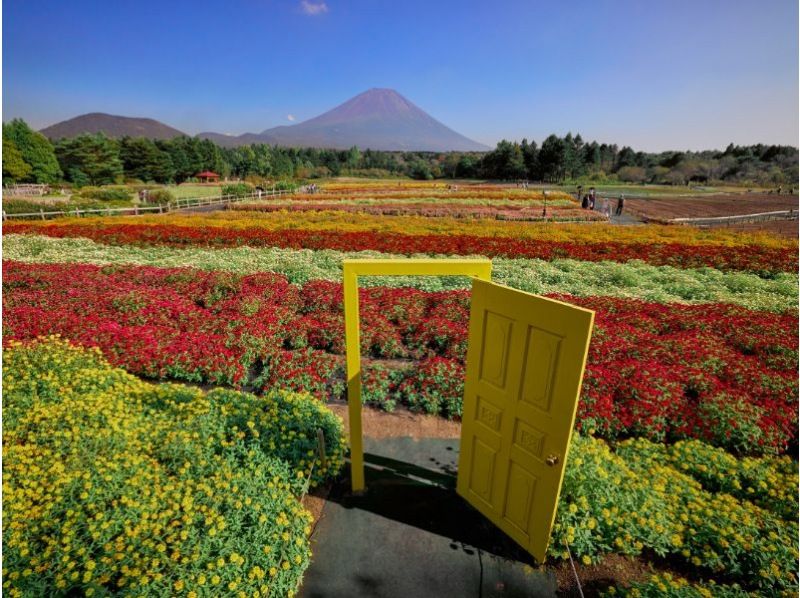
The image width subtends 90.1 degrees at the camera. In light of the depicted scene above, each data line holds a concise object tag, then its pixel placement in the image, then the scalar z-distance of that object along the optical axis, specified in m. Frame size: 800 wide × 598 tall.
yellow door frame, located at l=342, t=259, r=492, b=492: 3.23
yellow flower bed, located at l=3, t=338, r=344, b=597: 2.76
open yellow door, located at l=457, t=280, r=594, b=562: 2.74
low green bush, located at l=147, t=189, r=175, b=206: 31.10
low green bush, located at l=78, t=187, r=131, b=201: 35.06
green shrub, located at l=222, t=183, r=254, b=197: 39.84
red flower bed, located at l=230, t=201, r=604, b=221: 25.67
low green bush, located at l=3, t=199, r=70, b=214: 23.25
